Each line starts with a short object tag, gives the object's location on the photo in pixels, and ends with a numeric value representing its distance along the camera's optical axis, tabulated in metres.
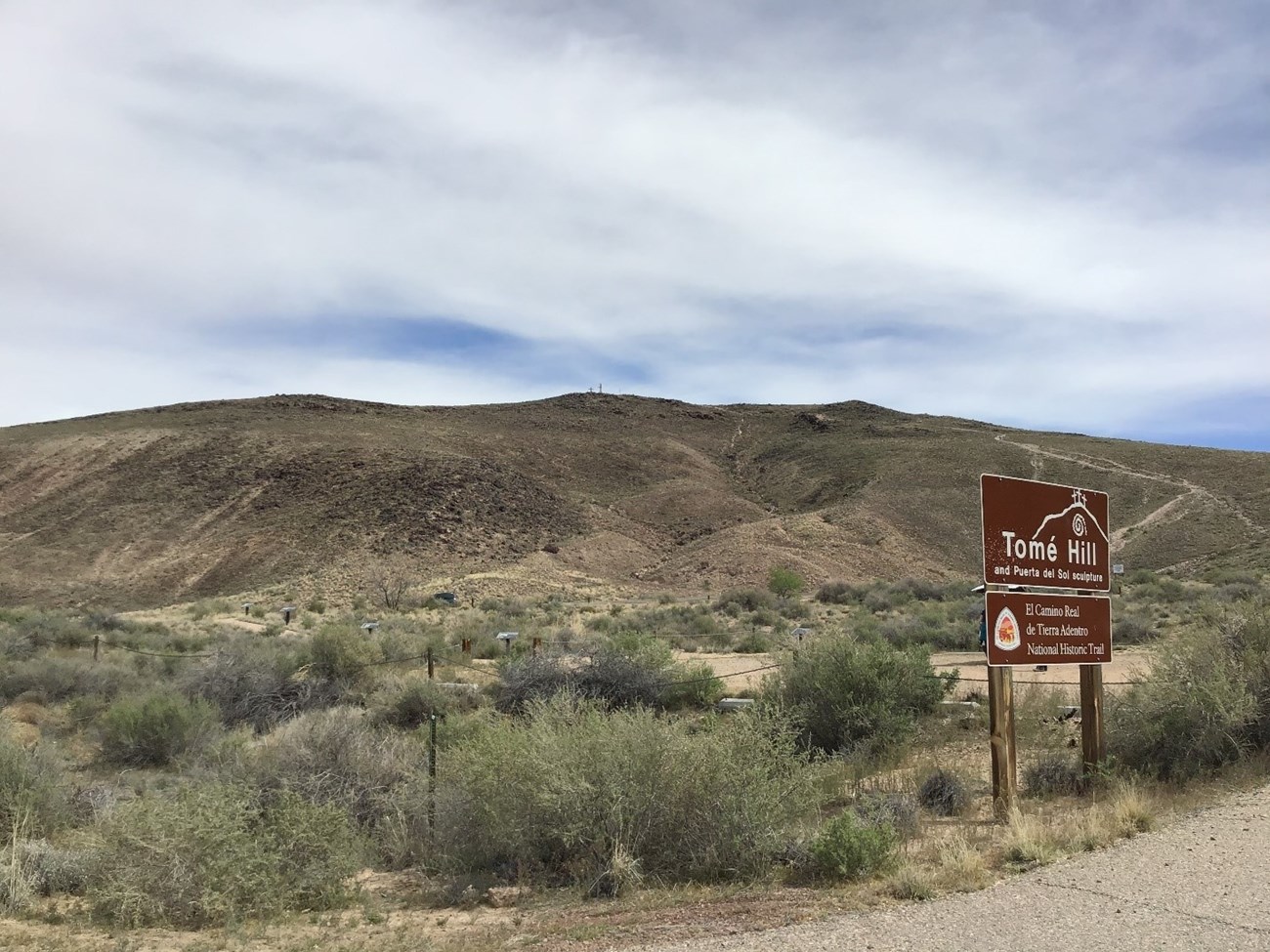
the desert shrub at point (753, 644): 23.78
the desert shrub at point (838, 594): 38.75
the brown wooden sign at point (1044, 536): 9.48
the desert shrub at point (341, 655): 18.36
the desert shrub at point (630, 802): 7.74
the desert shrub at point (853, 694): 12.07
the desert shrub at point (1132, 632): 22.03
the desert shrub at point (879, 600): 34.75
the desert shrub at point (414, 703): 15.33
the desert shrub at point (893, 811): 8.71
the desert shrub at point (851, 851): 7.32
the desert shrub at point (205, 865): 7.30
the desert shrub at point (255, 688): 16.09
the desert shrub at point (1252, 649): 10.29
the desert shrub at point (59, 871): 8.04
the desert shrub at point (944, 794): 9.70
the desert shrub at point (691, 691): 15.62
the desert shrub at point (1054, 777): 10.10
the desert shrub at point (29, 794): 9.99
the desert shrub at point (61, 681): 18.09
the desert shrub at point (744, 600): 37.28
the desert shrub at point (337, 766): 10.06
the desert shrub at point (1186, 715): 9.96
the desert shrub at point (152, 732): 14.20
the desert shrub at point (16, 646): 21.86
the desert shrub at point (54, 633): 25.67
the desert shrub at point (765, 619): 31.22
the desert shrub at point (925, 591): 37.88
